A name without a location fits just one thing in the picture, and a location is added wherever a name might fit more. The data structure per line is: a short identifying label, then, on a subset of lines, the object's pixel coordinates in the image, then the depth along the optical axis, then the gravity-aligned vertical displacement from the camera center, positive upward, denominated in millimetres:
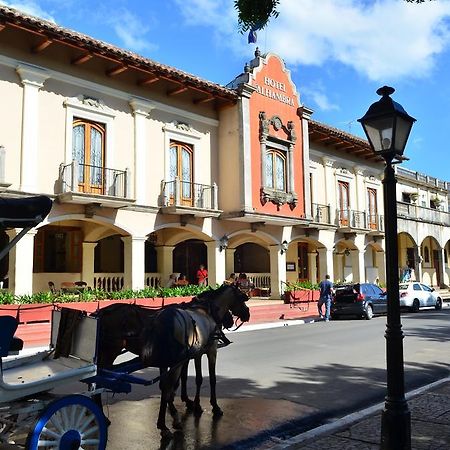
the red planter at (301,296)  23609 -858
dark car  20609 -968
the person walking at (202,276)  22605 +93
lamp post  5164 +277
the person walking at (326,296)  19938 -732
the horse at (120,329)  6074 -587
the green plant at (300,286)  24562 -432
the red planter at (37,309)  14445 -854
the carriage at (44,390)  4547 -979
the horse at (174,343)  5820 -750
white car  23828 -901
